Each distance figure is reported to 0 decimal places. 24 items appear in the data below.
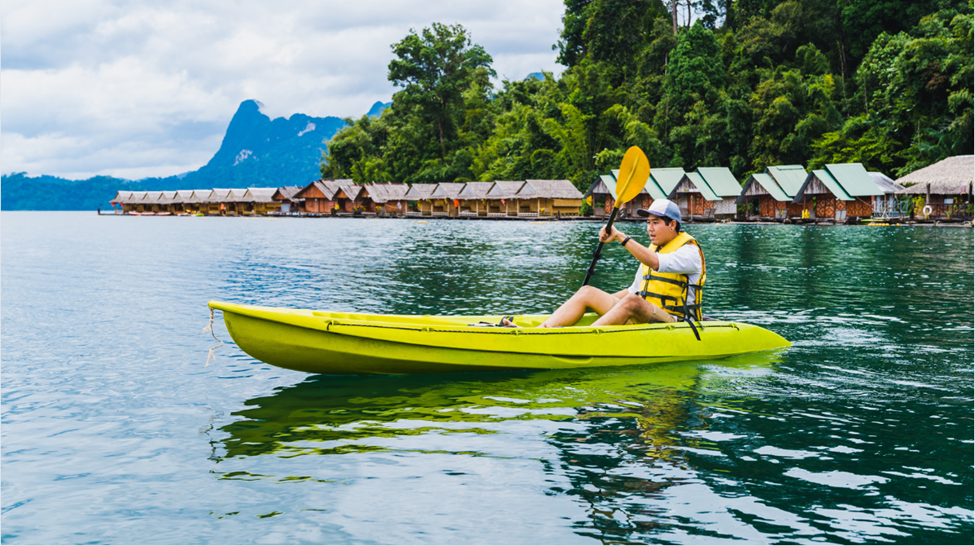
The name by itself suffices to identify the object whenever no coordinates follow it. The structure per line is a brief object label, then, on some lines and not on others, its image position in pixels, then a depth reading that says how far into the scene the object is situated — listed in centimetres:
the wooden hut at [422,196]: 7644
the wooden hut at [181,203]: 10006
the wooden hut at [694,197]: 5306
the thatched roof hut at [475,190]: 6944
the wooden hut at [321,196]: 8450
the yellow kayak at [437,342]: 679
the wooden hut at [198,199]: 9847
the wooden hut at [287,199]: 9106
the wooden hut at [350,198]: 8262
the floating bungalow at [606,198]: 5696
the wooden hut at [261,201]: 9362
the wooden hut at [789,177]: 4831
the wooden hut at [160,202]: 10162
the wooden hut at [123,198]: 10622
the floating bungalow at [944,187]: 3903
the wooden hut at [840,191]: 4472
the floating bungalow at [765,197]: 4847
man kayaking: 756
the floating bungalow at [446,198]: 7319
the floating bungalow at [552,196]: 6438
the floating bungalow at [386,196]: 7975
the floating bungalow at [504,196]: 6662
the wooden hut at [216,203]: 9638
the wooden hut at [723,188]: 5328
